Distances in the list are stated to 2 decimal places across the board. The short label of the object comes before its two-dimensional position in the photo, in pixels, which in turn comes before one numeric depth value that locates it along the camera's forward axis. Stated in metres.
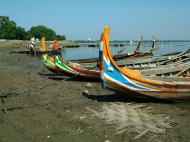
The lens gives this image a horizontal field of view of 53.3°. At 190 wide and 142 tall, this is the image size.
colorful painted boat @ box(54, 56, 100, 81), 10.31
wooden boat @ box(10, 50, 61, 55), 26.04
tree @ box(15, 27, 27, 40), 67.64
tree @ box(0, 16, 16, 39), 65.11
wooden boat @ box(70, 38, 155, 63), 15.65
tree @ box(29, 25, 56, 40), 76.17
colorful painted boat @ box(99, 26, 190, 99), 6.55
